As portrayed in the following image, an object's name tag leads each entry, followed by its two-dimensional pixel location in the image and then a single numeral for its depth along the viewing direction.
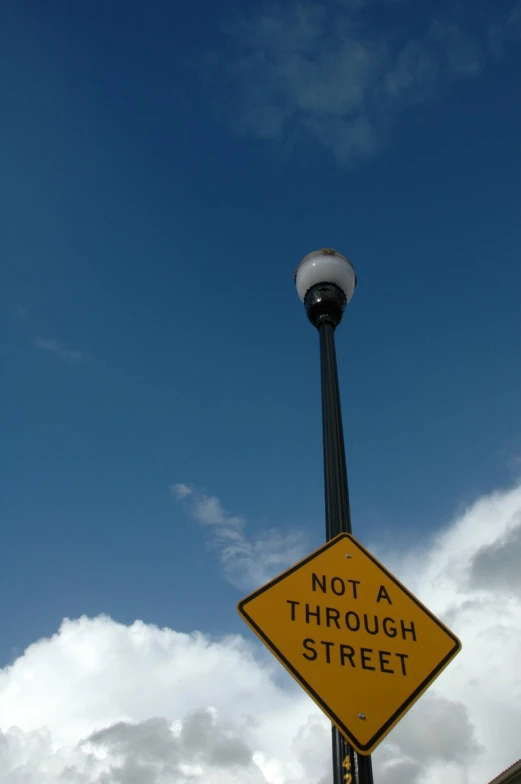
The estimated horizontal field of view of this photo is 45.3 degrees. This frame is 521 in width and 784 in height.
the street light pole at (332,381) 2.75
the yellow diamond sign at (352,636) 2.81
